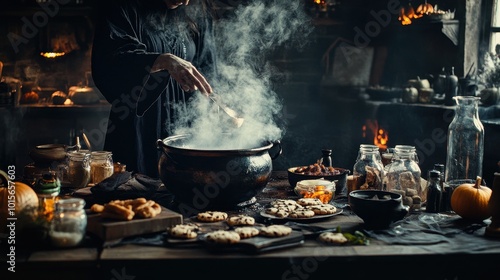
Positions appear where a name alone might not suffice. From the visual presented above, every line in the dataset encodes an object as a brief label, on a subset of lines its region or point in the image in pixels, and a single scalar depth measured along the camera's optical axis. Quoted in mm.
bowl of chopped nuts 2770
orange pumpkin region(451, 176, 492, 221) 2283
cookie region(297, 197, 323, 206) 2395
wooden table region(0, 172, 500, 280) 1800
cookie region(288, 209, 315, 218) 2242
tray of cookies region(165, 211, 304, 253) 1894
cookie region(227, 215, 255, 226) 2131
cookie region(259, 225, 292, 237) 1963
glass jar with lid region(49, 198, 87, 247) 1876
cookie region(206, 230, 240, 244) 1896
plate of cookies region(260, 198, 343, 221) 2244
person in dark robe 3006
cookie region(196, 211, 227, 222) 2207
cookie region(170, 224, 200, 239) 1979
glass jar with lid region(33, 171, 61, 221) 2010
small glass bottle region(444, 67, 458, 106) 5426
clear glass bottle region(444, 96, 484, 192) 2658
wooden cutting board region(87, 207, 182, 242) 1949
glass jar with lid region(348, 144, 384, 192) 2573
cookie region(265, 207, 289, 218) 2242
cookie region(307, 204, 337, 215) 2291
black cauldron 2281
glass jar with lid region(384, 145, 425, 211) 2514
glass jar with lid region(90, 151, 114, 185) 2748
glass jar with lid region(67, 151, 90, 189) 2650
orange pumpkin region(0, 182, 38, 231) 2010
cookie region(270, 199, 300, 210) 2344
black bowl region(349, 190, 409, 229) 2135
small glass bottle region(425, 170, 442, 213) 2443
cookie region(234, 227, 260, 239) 1964
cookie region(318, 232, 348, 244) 1971
